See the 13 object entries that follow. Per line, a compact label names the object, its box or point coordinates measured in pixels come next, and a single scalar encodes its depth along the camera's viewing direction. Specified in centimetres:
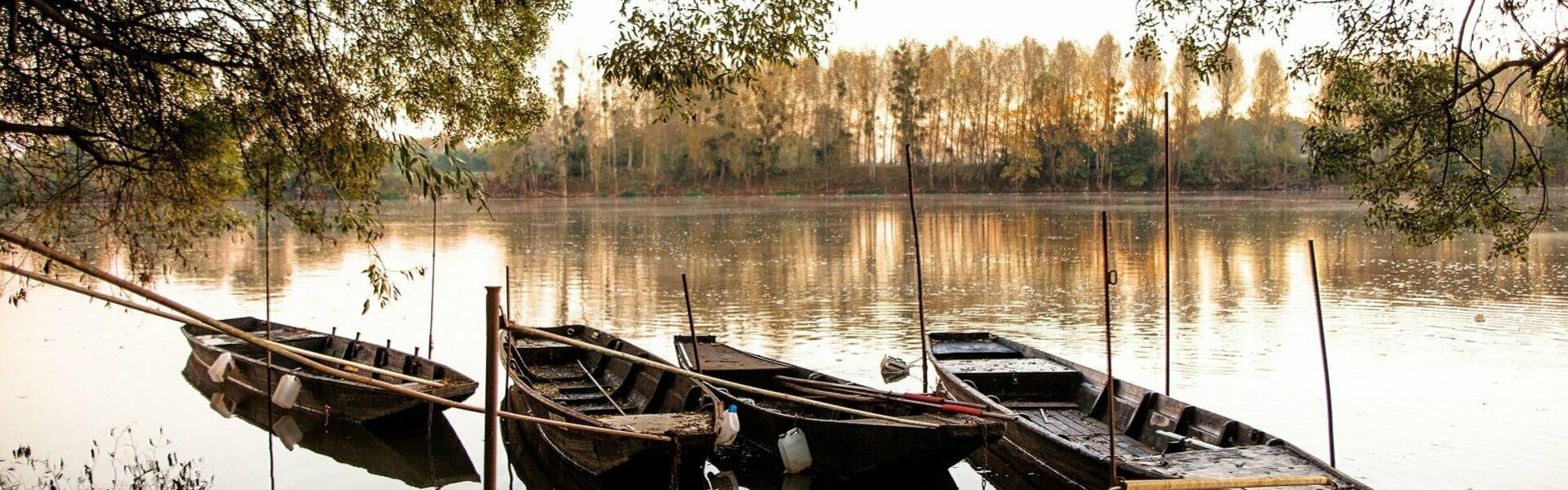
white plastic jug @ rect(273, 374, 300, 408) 1075
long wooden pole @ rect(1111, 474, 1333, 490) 709
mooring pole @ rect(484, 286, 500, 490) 537
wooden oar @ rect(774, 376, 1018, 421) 926
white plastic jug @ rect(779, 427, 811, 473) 952
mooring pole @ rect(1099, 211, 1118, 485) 813
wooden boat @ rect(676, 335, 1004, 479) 889
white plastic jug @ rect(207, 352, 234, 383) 1140
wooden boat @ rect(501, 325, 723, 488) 883
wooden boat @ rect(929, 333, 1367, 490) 801
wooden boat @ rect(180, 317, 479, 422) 1137
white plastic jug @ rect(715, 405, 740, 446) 865
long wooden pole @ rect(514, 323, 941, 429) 583
